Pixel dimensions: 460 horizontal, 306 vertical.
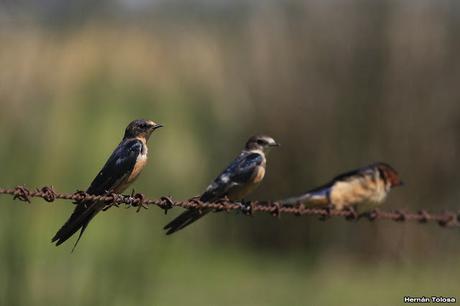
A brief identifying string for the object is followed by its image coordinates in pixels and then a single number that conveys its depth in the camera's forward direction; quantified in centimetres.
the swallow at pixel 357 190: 1500
